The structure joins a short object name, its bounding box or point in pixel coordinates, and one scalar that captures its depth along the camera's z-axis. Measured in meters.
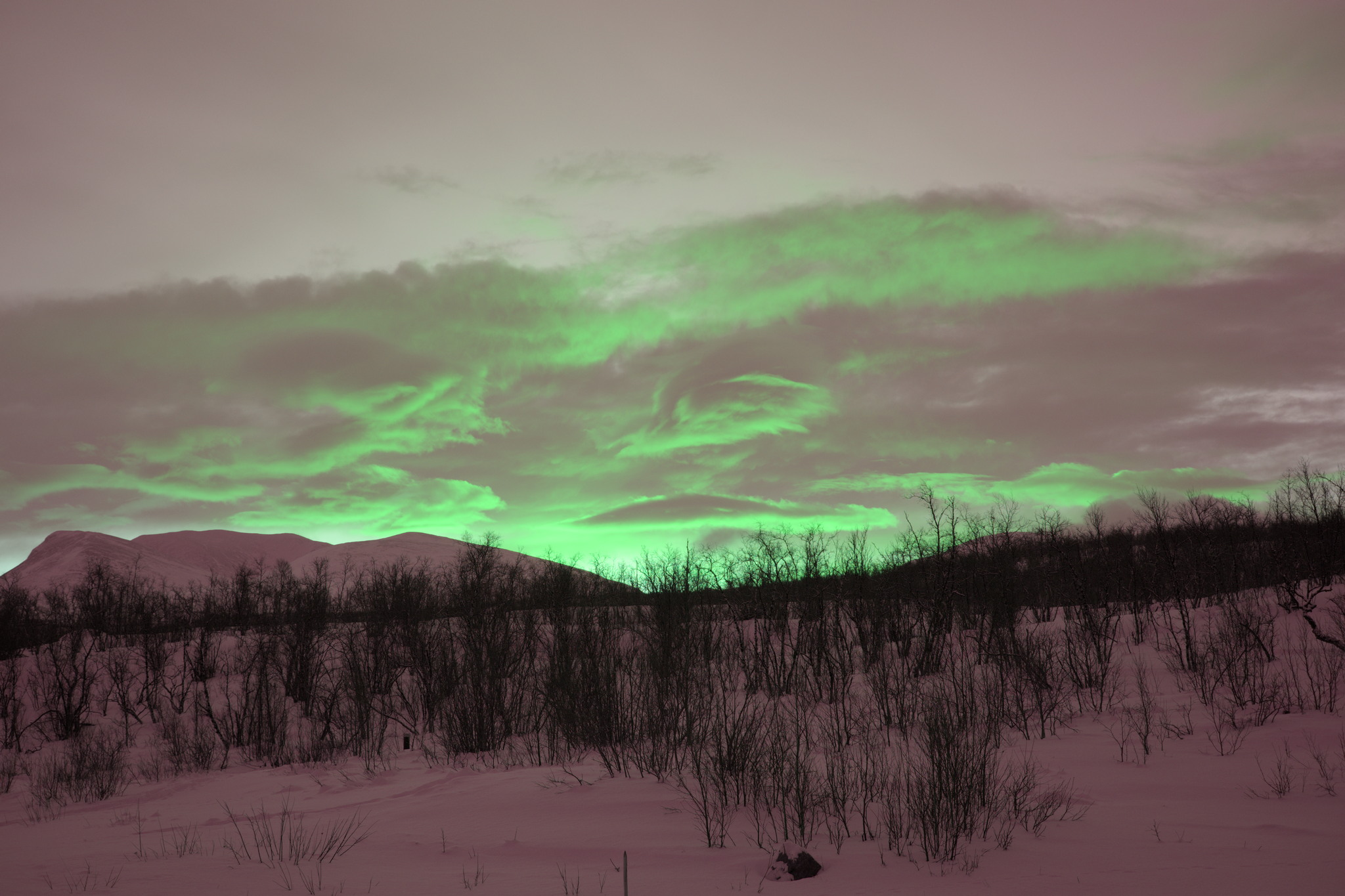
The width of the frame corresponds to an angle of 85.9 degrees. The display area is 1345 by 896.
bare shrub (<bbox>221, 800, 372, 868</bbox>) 9.26
